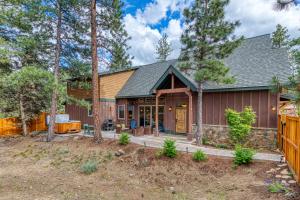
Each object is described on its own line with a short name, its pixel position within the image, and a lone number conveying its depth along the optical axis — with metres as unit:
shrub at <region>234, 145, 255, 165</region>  7.63
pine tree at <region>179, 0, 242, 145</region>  9.89
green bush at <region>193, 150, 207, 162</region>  8.44
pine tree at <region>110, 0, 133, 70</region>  12.45
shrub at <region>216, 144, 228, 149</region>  10.88
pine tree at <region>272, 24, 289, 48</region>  22.72
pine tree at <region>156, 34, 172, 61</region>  44.34
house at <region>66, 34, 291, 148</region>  10.70
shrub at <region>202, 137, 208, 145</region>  11.75
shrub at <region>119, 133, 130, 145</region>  11.19
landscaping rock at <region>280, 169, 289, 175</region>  6.52
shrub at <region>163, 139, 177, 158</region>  8.88
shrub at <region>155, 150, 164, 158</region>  9.09
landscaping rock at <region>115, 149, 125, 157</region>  10.13
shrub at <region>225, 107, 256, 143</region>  10.16
